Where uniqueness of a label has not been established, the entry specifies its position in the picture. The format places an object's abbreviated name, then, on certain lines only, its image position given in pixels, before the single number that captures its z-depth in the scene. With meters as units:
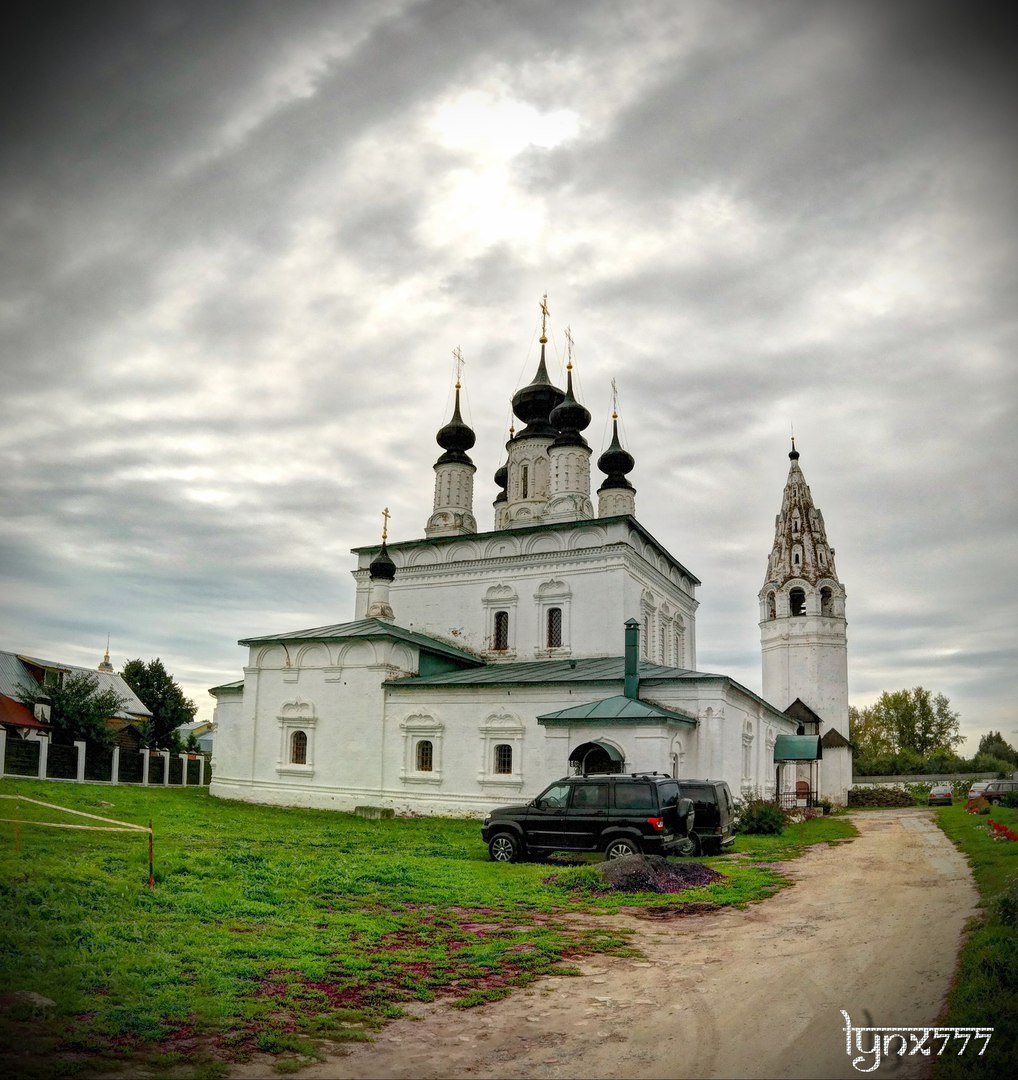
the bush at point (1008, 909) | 8.28
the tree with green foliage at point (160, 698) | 50.62
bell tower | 42.69
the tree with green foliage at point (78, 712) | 33.50
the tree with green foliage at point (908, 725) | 65.81
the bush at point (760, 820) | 21.39
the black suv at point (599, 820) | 13.75
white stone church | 23.06
